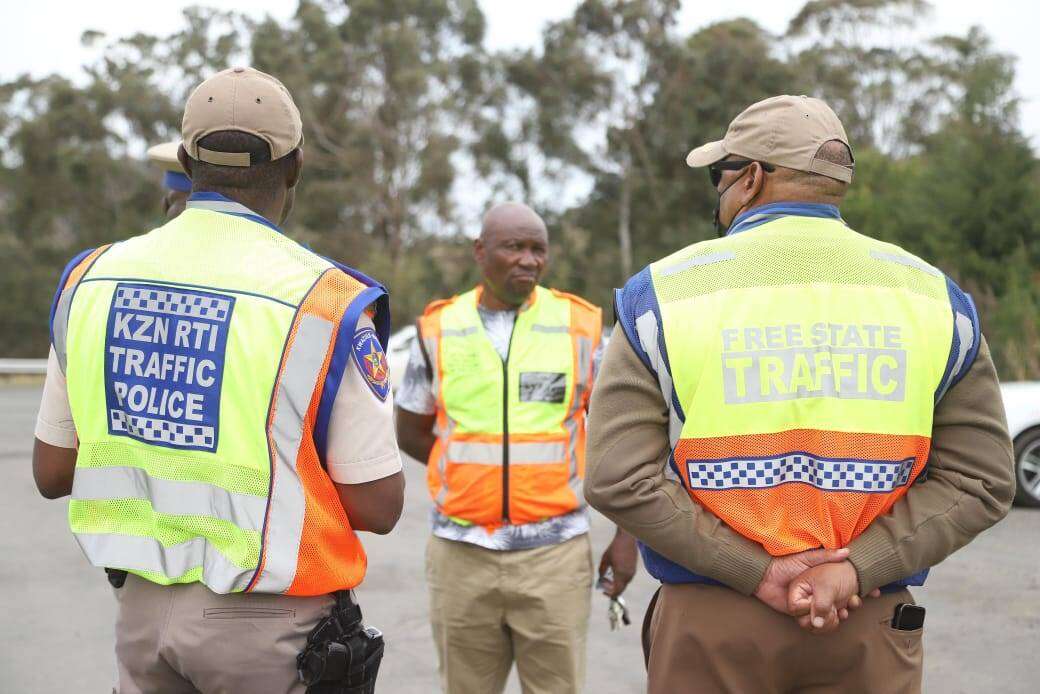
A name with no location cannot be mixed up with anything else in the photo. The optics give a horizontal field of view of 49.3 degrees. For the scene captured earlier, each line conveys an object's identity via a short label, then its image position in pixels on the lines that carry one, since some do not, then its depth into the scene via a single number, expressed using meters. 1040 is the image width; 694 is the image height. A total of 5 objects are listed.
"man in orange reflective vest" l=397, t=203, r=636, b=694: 4.06
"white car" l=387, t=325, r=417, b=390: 18.70
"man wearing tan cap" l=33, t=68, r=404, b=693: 2.29
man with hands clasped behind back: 2.41
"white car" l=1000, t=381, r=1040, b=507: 9.79
